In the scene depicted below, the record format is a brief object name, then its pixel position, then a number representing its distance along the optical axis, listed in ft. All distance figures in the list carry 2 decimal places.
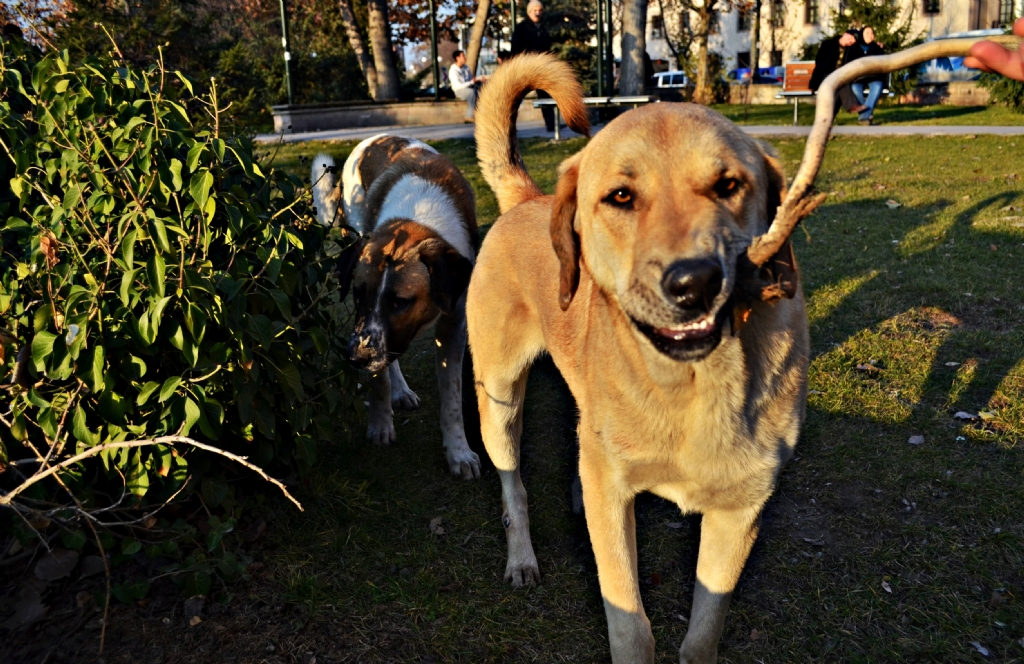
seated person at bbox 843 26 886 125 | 56.90
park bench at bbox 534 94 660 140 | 48.00
